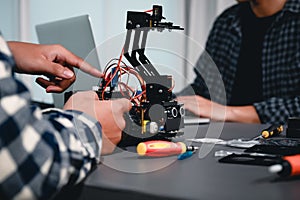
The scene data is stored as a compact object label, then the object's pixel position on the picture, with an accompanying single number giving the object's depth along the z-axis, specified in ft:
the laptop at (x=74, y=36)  4.15
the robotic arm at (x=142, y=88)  2.52
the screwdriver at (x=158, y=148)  2.32
